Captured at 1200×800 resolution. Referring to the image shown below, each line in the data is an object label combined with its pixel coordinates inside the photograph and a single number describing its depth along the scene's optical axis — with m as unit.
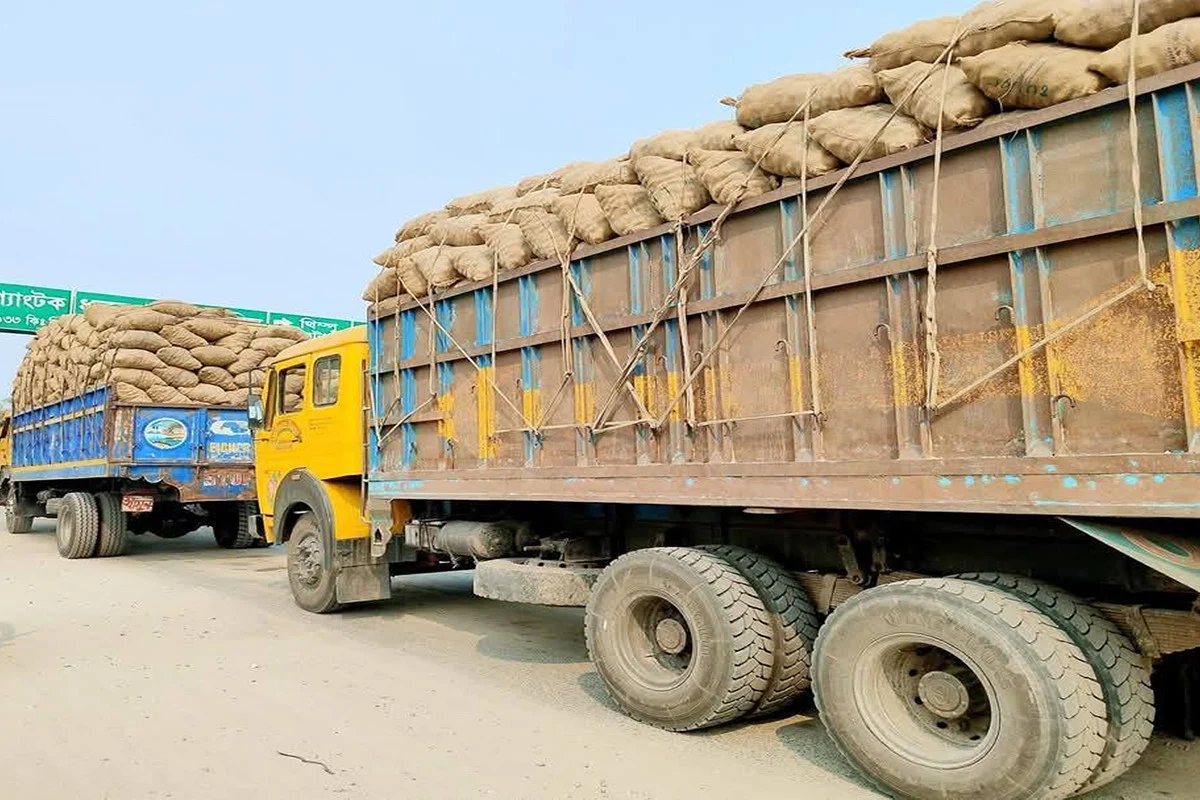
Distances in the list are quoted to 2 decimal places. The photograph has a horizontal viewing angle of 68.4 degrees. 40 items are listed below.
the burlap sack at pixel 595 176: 4.74
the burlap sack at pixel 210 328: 11.91
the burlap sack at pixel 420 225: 6.23
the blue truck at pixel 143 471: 11.05
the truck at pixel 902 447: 2.87
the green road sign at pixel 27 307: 27.14
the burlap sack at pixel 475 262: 5.54
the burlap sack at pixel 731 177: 4.05
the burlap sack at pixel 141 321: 11.45
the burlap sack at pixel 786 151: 3.78
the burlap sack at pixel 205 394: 11.62
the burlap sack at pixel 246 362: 12.01
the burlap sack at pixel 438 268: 5.82
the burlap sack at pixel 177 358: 11.56
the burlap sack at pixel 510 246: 5.34
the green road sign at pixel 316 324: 32.22
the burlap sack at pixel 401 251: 6.14
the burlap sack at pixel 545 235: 5.04
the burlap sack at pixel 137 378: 11.17
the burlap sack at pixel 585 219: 4.81
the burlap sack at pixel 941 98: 3.27
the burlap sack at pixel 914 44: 3.42
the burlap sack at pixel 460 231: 5.79
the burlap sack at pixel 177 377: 11.55
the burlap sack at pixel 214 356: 11.81
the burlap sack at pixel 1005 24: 3.12
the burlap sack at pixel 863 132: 3.46
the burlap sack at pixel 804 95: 3.68
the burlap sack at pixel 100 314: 11.73
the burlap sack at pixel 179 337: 11.70
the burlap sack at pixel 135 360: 11.18
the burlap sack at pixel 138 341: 11.27
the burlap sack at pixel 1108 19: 2.82
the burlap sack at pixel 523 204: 5.33
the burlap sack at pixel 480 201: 6.04
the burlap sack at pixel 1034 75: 2.98
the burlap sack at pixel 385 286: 6.37
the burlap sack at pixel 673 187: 4.34
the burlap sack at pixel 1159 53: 2.73
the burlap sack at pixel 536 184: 5.60
